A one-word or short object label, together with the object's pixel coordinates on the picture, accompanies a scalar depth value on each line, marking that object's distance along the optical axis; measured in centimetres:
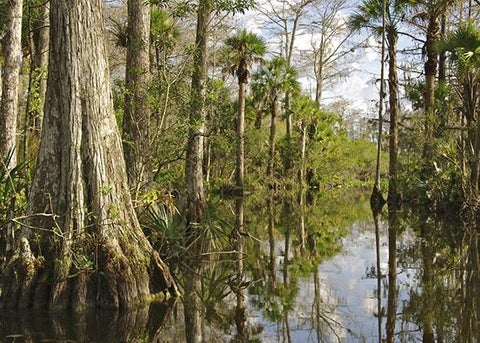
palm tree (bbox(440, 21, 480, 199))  1491
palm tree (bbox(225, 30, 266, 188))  2586
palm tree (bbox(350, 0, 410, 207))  2144
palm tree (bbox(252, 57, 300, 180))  3011
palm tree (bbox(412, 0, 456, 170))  1961
